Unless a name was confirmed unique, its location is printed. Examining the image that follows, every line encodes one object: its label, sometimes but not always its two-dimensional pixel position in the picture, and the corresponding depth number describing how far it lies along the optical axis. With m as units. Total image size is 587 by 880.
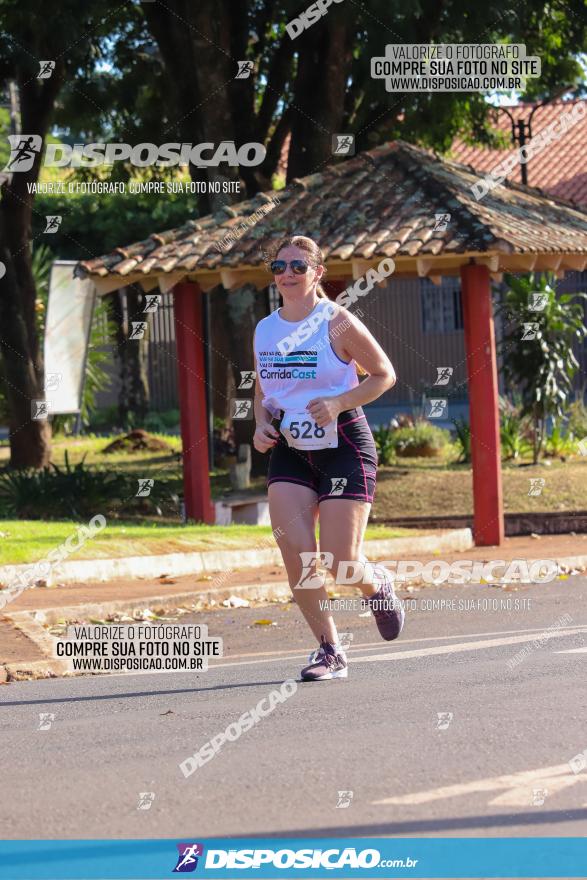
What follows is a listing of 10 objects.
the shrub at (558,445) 22.22
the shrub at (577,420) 23.62
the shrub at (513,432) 21.78
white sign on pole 18.44
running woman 7.43
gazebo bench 17.80
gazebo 15.59
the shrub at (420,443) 22.84
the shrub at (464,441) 21.67
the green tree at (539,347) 21.84
